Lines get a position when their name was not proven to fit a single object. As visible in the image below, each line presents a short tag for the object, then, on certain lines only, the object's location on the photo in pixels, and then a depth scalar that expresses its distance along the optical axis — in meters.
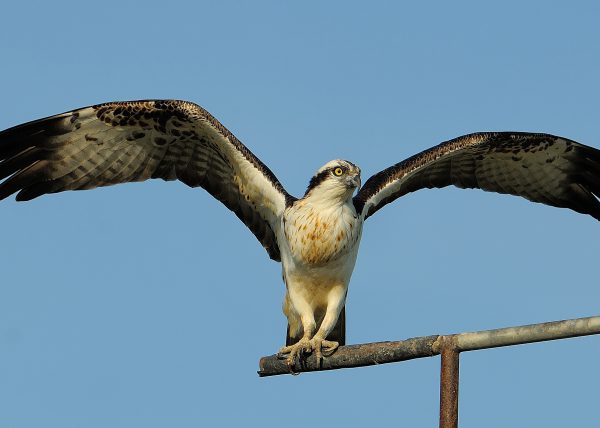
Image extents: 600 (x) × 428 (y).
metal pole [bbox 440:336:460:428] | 13.02
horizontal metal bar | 11.91
